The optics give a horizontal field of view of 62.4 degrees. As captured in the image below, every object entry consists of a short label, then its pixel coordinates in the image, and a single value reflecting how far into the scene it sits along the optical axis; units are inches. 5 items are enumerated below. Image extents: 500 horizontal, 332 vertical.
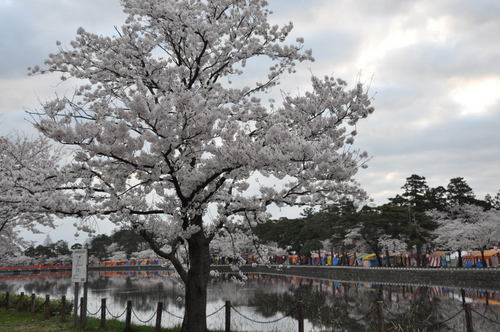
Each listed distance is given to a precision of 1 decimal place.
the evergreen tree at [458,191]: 1873.8
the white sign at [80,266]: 497.7
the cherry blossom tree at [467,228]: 1405.0
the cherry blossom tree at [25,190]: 340.5
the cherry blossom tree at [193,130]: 293.4
